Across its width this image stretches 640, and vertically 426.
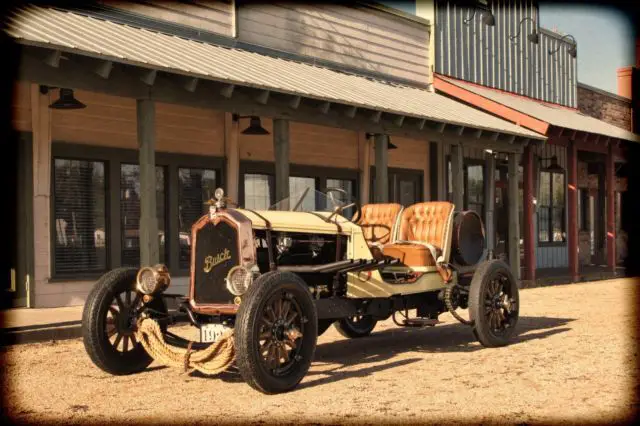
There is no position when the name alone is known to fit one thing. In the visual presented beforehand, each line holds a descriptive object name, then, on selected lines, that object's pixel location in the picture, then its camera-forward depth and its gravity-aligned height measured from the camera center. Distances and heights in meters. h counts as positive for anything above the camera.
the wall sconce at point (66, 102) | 11.22 +1.61
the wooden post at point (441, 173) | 20.08 +1.05
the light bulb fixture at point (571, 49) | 24.28 +4.89
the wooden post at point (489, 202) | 21.11 +0.35
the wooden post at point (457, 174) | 17.05 +0.87
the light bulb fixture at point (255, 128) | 14.31 +1.55
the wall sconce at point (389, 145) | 17.89 +1.55
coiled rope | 6.41 -1.05
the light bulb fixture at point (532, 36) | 22.86 +4.92
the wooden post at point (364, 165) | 18.05 +1.14
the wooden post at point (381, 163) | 14.73 +0.96
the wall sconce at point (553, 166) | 21.89 +1.27
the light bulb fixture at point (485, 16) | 21.22 +5.10
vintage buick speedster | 6.44 -0.61
